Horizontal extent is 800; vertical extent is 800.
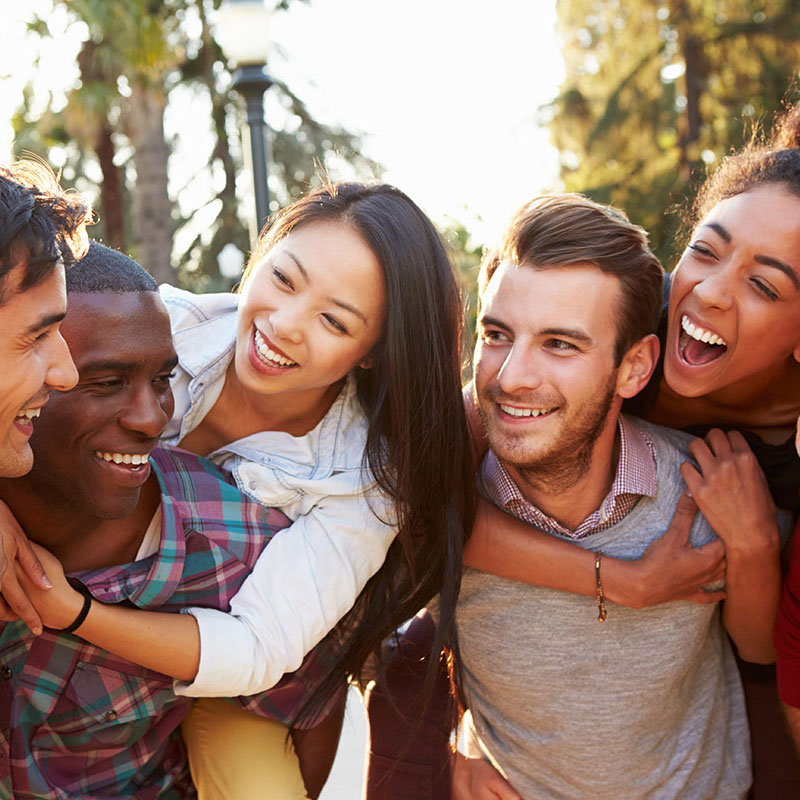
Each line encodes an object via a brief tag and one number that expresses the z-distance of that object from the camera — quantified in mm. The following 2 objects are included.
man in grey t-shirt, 2982
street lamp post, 7363
